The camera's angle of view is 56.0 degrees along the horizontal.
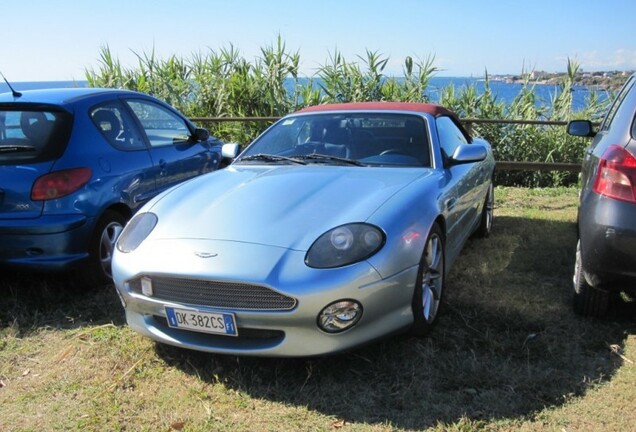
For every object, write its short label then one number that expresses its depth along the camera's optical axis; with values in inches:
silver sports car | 109.0
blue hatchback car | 154.1
